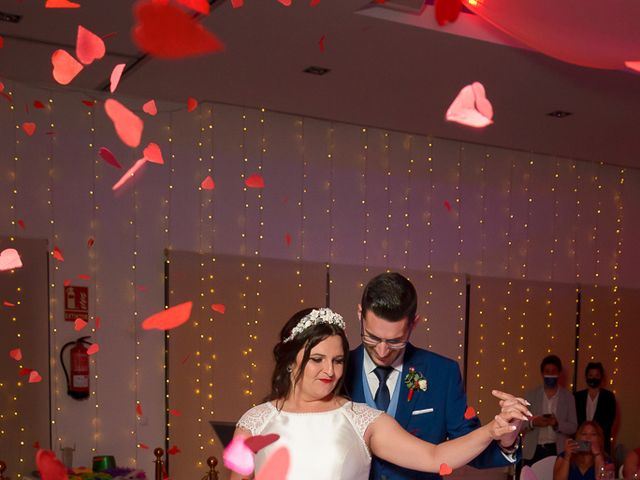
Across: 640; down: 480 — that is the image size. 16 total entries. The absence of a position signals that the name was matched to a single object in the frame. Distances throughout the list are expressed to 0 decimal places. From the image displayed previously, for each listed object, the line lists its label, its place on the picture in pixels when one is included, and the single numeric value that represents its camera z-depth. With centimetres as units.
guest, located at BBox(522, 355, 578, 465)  801
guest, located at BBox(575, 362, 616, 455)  871
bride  310
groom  324
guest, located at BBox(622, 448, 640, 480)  622
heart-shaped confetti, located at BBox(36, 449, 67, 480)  296
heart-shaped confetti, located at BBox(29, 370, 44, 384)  656
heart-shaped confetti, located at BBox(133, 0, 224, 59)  211
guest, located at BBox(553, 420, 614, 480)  646
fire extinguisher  678
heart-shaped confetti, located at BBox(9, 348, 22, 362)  643
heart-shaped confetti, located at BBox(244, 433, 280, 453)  313
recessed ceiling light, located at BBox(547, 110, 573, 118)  728
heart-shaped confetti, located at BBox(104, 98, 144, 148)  313
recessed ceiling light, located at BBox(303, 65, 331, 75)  625
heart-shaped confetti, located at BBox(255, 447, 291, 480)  304
